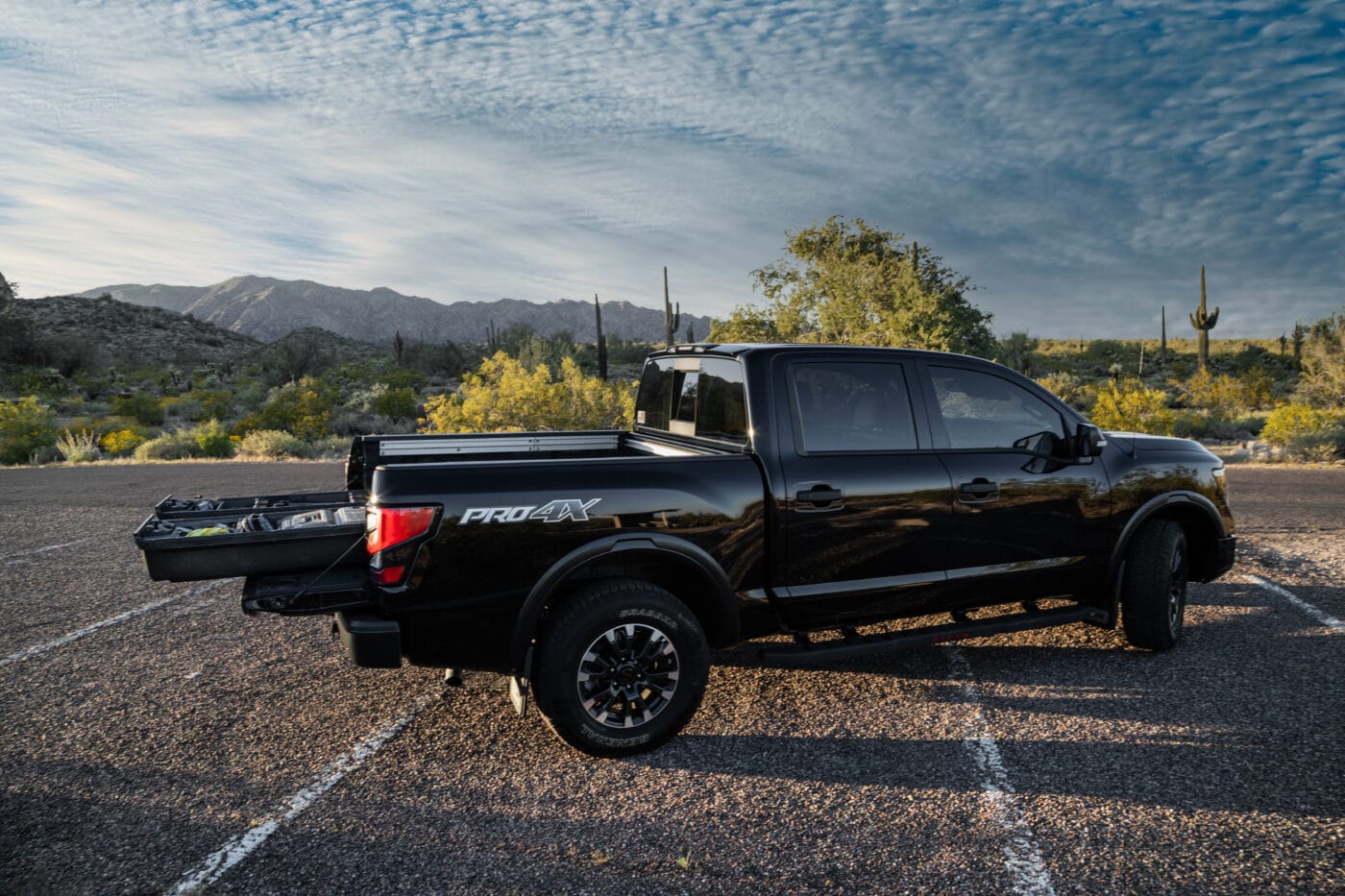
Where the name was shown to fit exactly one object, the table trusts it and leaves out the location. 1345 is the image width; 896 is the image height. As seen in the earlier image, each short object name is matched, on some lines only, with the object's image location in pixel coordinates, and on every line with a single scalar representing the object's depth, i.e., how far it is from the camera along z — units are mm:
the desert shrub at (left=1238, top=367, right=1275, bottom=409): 30438
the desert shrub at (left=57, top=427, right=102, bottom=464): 19969
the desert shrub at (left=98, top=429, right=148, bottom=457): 22047
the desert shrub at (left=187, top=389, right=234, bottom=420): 29547
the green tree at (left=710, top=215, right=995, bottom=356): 24219
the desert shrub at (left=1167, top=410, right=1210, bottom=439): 23109
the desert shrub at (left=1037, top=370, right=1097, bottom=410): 28680
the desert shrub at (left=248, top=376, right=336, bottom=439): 24000
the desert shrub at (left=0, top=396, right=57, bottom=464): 20594
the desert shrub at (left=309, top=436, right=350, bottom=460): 20886
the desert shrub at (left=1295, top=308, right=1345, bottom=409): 25672
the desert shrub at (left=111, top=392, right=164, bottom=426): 29406
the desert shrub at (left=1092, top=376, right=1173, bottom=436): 19641
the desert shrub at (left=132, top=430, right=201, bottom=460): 21125
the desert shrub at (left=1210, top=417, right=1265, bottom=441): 23406
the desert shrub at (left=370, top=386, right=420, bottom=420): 27078
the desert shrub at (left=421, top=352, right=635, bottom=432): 16453
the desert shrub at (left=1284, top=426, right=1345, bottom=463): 17047
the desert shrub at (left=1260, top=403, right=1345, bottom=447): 17844
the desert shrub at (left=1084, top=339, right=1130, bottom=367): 59156
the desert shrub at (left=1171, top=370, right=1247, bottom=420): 29281
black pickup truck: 3717
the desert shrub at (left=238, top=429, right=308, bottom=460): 20812
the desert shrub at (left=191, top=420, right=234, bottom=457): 21219
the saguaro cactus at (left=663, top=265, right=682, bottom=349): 30923
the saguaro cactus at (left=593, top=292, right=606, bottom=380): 34844
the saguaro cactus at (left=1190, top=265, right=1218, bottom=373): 42750
